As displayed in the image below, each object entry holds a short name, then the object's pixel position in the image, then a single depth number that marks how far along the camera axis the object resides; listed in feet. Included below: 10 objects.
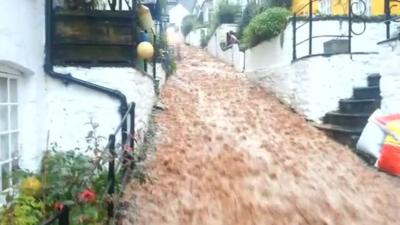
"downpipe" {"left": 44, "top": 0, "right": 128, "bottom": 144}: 17.59
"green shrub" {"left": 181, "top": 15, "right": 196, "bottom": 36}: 120.98
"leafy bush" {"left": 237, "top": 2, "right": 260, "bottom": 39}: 52.34
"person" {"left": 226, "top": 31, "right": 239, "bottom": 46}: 59.41
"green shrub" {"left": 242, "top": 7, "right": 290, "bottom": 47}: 33.56
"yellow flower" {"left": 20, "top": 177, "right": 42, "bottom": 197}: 12.83
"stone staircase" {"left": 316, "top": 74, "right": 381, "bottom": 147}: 23.15
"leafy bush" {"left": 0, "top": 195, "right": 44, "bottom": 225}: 10.54
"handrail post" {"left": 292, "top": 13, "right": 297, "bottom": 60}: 30.63
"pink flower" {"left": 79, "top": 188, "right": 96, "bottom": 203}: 10.02
